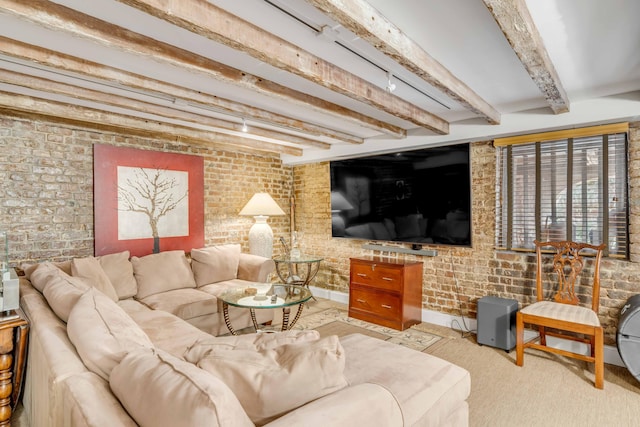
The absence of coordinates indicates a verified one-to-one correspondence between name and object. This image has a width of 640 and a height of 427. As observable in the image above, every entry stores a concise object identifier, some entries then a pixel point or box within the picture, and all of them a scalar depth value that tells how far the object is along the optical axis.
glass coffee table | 3.01
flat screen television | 3.86
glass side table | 4.75
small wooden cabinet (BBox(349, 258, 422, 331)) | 3.96
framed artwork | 3.86
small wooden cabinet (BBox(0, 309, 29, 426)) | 1.94
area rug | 3.60
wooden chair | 2.67
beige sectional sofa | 1.01
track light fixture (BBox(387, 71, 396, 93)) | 2.43
